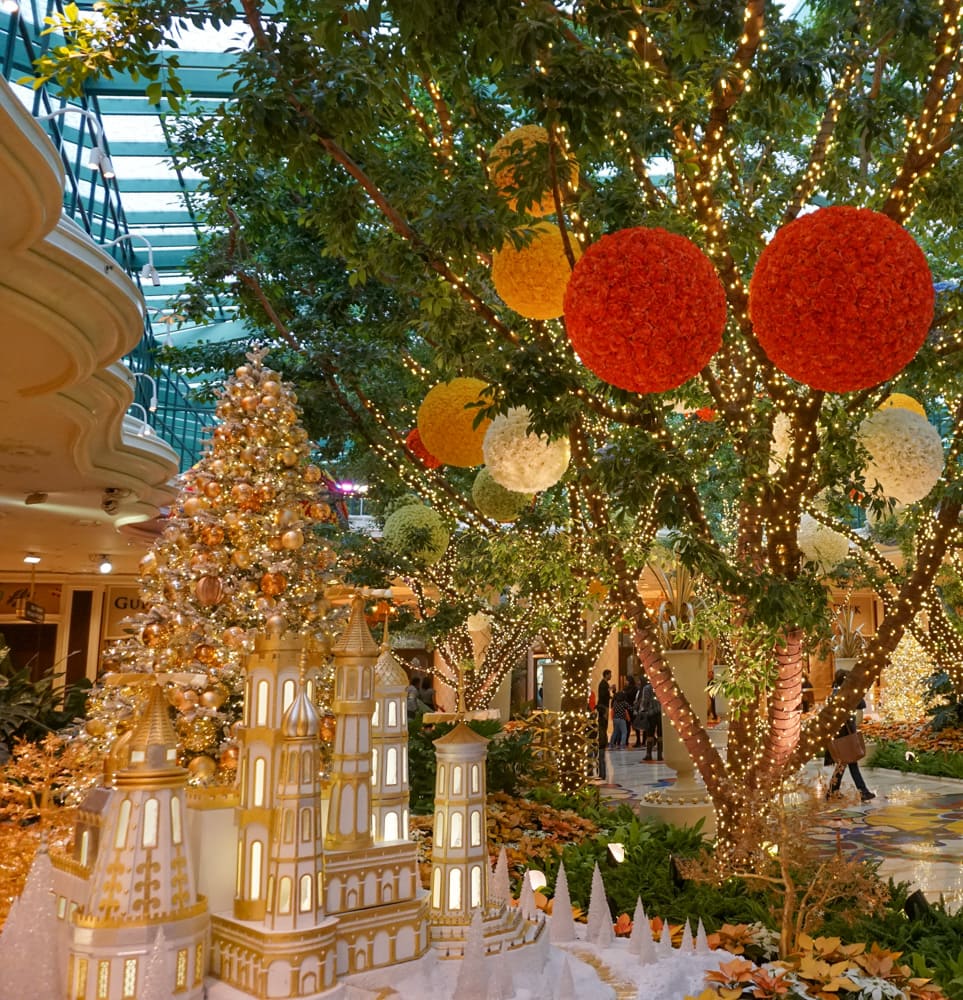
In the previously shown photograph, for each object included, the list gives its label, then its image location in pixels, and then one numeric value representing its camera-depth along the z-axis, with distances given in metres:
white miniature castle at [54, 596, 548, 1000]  2.67
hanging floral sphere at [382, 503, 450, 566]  7.44
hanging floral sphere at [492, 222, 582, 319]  3.87
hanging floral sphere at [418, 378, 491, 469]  4.92
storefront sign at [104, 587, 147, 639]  18.69
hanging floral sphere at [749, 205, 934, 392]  2.96
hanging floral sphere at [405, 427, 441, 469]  6.53
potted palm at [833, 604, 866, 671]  14.86
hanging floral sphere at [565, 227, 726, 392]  3.07
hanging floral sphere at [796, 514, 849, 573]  6.14
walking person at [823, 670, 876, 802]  9.32
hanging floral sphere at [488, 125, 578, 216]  3.63
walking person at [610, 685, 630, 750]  17.22
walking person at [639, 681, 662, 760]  14.77
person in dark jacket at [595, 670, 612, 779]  13.15
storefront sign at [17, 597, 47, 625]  14.66
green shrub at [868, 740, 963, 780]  12.52
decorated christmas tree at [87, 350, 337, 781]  3.67
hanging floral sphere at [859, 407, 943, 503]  4.19
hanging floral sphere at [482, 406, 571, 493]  4.38
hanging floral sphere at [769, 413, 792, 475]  5.13
